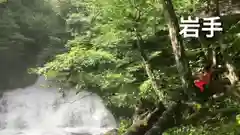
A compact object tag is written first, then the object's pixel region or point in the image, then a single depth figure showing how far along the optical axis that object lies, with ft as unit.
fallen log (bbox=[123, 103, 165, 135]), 15.09
